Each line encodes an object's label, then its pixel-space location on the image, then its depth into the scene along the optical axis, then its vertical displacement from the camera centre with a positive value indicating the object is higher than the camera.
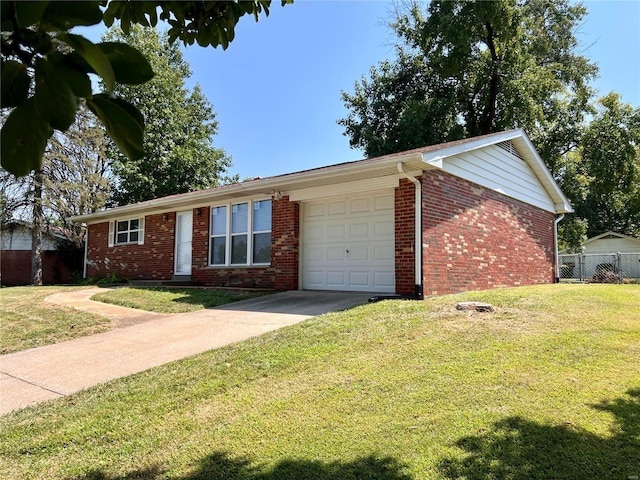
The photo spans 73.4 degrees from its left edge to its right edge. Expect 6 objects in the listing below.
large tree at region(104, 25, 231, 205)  24.92 +7.31
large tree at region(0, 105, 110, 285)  18.41 +3.36
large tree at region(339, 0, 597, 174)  19.75 +9.58
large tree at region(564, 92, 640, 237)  19.64 +5.48
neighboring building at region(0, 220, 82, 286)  21.75 +0.21
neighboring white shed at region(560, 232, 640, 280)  23.38 +0.43
